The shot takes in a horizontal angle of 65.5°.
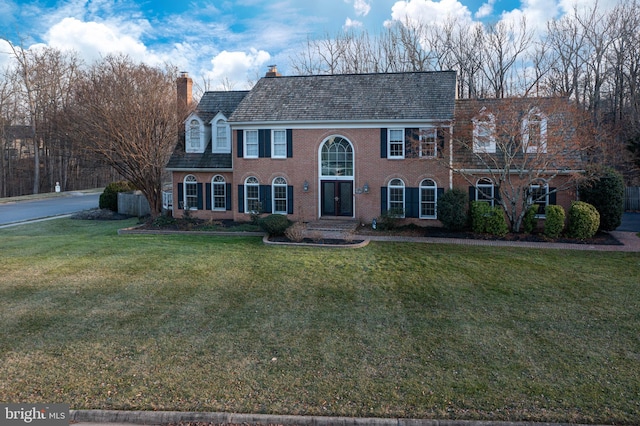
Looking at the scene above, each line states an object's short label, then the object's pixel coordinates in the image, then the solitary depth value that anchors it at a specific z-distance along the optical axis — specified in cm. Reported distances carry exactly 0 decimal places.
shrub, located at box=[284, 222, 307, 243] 1889
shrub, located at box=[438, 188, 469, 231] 1980
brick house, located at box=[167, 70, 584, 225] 2170
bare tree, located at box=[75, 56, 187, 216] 2333
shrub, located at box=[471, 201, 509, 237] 1925
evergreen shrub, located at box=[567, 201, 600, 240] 1856
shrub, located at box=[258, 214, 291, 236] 1938
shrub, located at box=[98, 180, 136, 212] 3019
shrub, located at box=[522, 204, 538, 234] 1973
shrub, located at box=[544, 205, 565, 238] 1867
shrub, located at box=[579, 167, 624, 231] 1967
